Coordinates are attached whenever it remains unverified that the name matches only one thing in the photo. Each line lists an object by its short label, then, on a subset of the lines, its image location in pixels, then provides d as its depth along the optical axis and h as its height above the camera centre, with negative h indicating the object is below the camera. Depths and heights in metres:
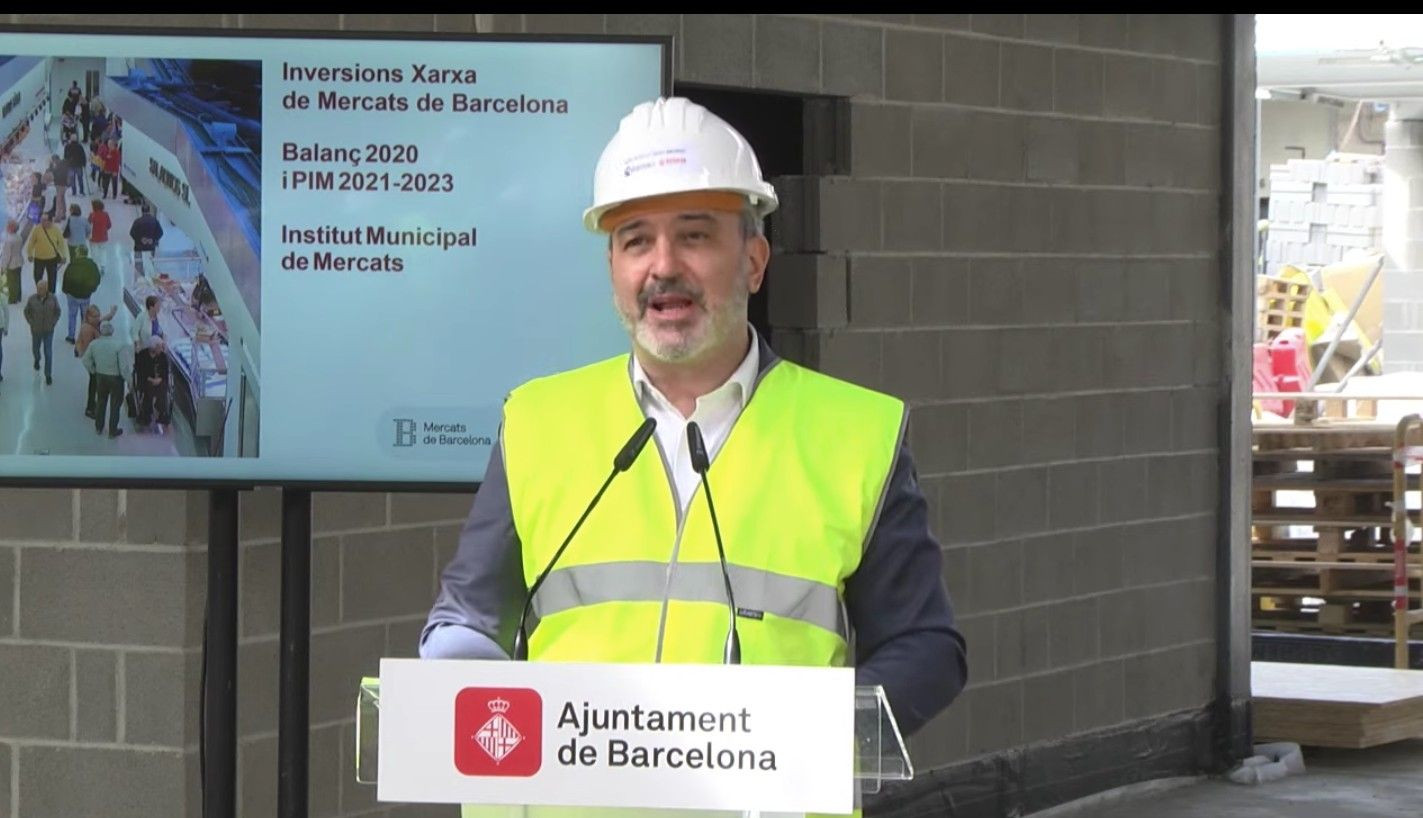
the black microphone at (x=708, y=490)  3.33 -0.11
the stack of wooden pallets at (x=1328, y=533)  13.77 -0.68
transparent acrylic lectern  3.04 -0.40
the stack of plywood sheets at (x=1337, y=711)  10.76 -1.27
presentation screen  5.21 +0.33
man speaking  3.41 -0.13
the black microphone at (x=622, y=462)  3.38 -0.08
